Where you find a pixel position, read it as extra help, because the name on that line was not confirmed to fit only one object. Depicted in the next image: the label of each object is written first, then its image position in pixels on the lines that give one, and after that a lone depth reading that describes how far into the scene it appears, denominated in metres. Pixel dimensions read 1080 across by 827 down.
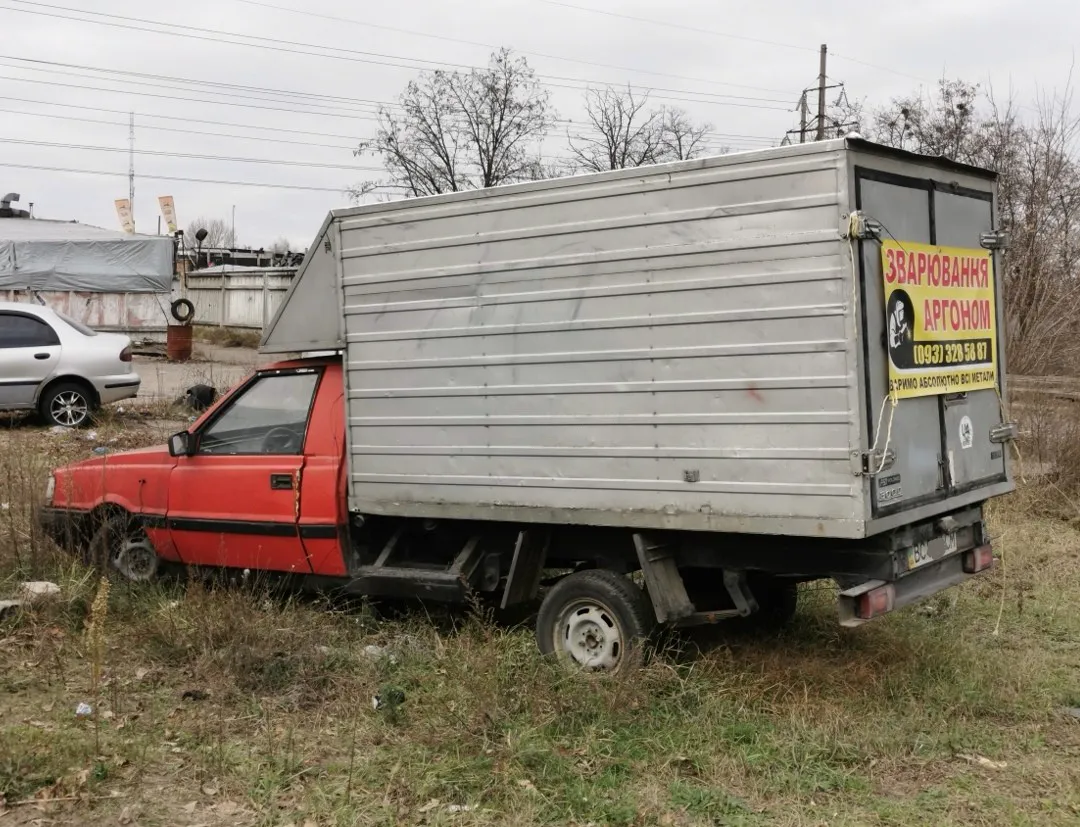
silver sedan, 12.35
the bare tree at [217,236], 68.88
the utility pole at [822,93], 36.12
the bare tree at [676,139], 39.97
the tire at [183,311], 21.41
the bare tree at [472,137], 39.91
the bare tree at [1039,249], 11.59
